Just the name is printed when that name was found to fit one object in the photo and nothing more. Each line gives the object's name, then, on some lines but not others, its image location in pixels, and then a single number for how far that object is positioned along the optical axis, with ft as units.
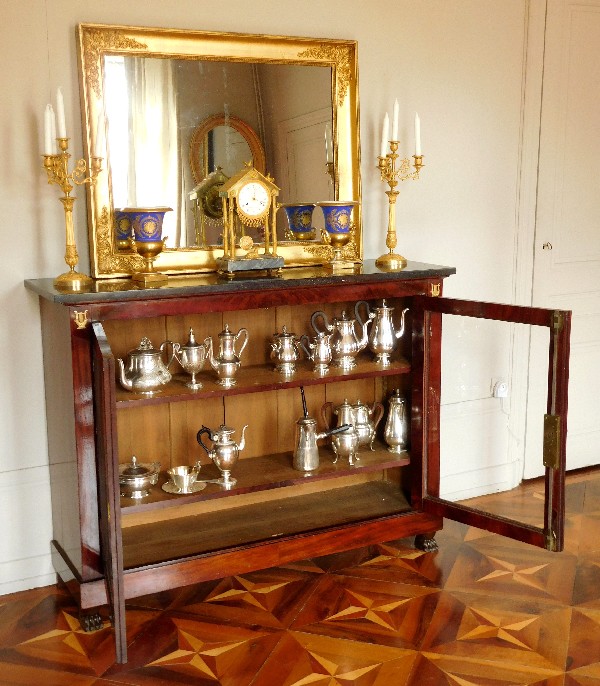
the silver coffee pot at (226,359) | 10.03
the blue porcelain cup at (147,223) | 9.68
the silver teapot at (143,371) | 9.50
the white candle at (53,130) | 9.20
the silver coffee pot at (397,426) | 11.30
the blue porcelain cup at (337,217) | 10.93
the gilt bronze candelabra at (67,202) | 9.16
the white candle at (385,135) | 10.97
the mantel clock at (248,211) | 10.13
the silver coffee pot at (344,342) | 10.84
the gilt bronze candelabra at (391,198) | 10.92
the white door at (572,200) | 12.99
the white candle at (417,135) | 10.98
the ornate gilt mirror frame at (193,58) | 9.76
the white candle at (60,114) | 9.01
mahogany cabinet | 9.04
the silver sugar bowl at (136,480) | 9.76
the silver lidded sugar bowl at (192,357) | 9.95
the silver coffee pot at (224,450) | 10.20
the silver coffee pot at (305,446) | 10.66
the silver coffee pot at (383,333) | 10.95
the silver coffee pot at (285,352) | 10.44
